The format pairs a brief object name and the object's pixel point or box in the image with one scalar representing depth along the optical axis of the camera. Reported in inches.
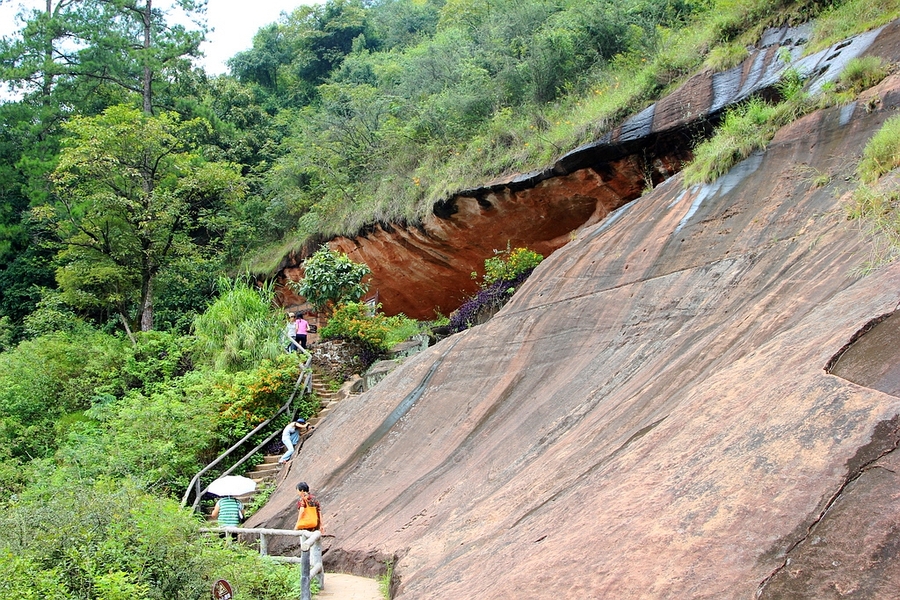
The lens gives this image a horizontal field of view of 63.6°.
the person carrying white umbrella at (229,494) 416.2
